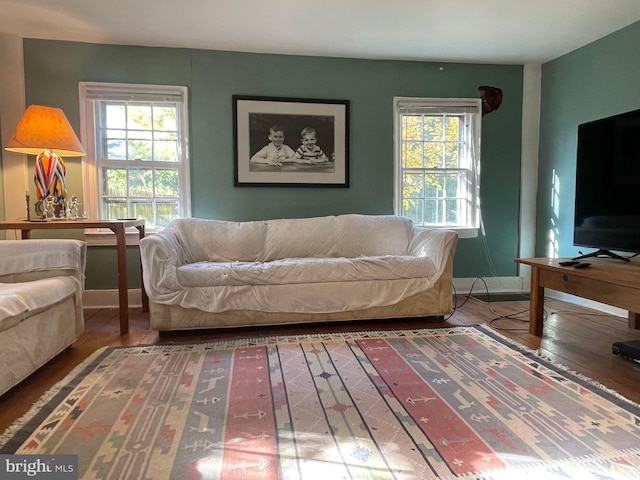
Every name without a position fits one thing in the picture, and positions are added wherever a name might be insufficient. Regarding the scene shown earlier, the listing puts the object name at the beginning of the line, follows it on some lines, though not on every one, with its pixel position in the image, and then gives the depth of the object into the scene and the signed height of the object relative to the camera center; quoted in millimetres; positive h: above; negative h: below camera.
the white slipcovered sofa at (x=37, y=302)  1717 -437
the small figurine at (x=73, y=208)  2910 +36
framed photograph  3486 +650
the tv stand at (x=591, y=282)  1988 -392
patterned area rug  1261 -806
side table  2471 -91
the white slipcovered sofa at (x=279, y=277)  2529 -427
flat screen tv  2252 +177
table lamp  2598 +461
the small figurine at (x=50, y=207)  2725 +41
